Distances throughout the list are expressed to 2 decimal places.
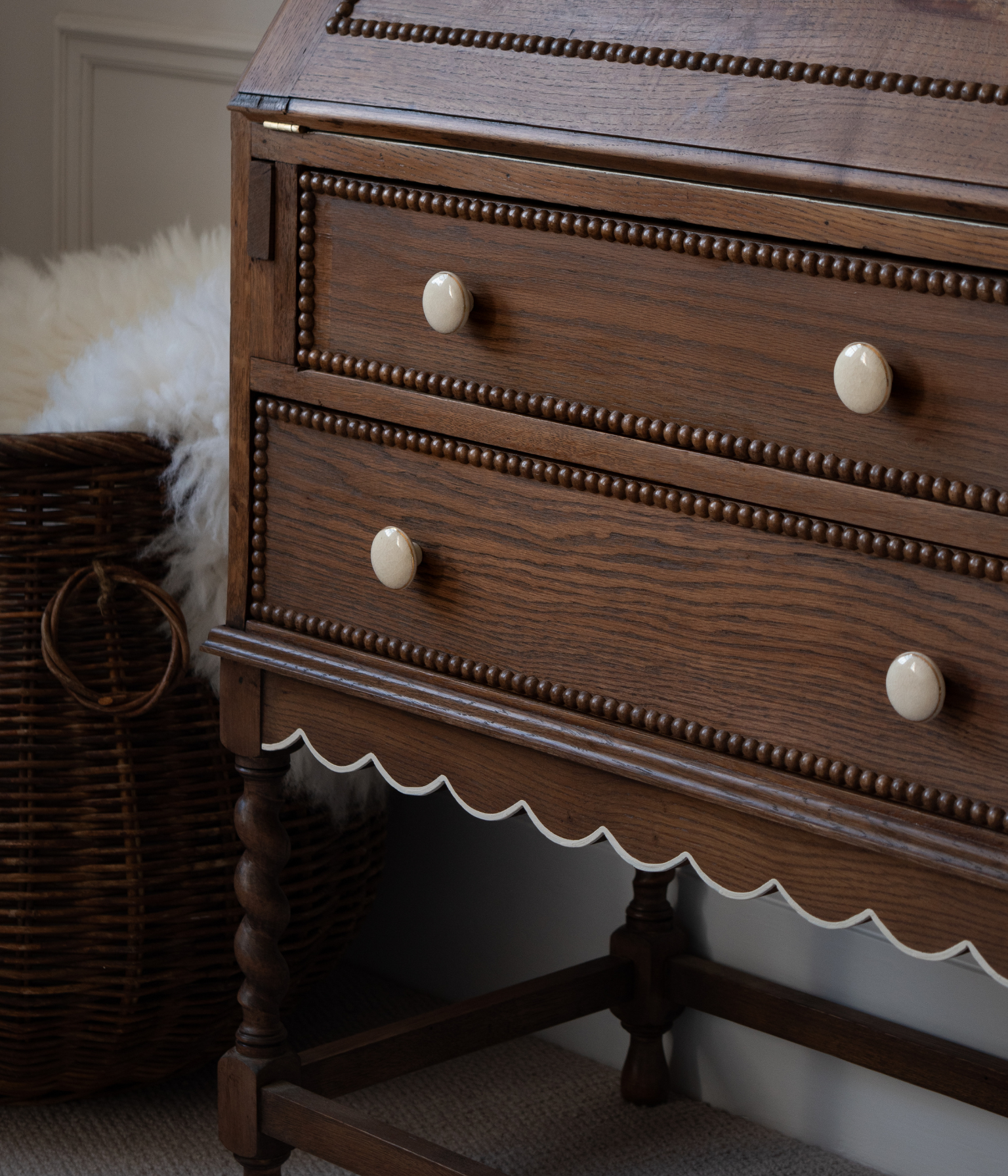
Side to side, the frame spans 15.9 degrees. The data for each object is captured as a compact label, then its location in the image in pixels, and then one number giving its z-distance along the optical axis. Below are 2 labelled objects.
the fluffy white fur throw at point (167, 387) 2.56
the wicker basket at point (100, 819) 2.58
